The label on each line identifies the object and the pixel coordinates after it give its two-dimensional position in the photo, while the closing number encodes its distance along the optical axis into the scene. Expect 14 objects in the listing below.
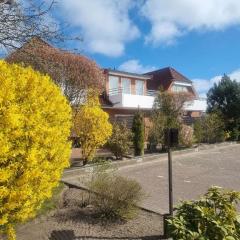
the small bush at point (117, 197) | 4.86
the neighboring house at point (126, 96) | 19.21
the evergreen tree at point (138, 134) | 12.10
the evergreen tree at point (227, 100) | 20.55
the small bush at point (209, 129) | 16.71
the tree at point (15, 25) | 4.89
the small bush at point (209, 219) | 3.54
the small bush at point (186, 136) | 14.49
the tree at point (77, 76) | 9.54
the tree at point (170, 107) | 14.65
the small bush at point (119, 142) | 10.70
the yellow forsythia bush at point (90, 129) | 9.59
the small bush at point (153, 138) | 13.68
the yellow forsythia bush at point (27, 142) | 3.05
